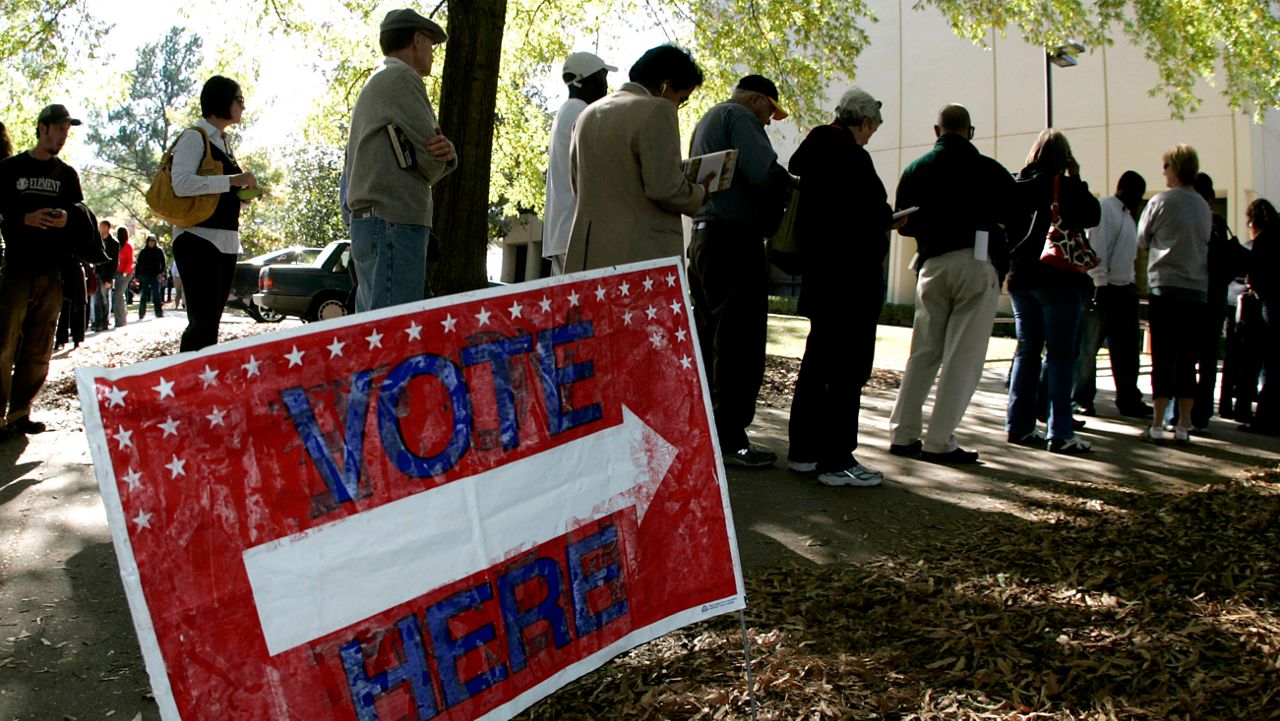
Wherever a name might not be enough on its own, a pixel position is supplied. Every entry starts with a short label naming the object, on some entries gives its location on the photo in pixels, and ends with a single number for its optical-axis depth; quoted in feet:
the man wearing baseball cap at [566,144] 19.01
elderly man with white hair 18.57
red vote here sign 6.63
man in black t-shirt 20.84
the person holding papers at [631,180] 15.23
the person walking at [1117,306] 28.17
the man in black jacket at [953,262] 20.18
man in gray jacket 15.33
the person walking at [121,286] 71.82
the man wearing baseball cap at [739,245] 18.52
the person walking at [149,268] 80.28
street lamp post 49.08
